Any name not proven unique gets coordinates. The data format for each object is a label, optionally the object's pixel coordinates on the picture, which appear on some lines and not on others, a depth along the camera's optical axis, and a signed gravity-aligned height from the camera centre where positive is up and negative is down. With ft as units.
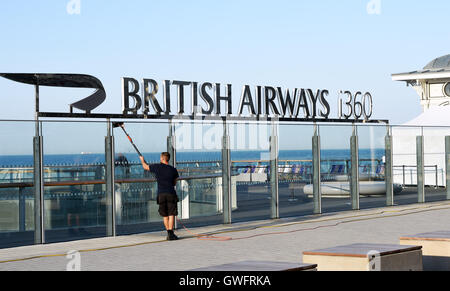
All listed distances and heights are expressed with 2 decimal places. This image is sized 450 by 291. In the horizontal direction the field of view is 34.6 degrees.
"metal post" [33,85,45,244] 46.47 -1.77
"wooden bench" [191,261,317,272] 24.26 -3.51
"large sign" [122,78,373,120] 53.16 +5.35
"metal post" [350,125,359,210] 67.62 +0.13
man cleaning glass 47.70 -1.88
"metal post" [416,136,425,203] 75.97 -0.71
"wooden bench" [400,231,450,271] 34.22 -4.15
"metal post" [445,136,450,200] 77.56 -0.01
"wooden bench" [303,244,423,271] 27.99 -3.78
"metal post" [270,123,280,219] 60.70 -0.70
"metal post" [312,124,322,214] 64.34 -1.61
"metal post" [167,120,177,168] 52.85 +1.79
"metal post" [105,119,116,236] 49.67 -1.36
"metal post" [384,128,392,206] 71.31 -0.71
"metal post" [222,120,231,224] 57.47 -1.56
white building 98.68 +5.03
